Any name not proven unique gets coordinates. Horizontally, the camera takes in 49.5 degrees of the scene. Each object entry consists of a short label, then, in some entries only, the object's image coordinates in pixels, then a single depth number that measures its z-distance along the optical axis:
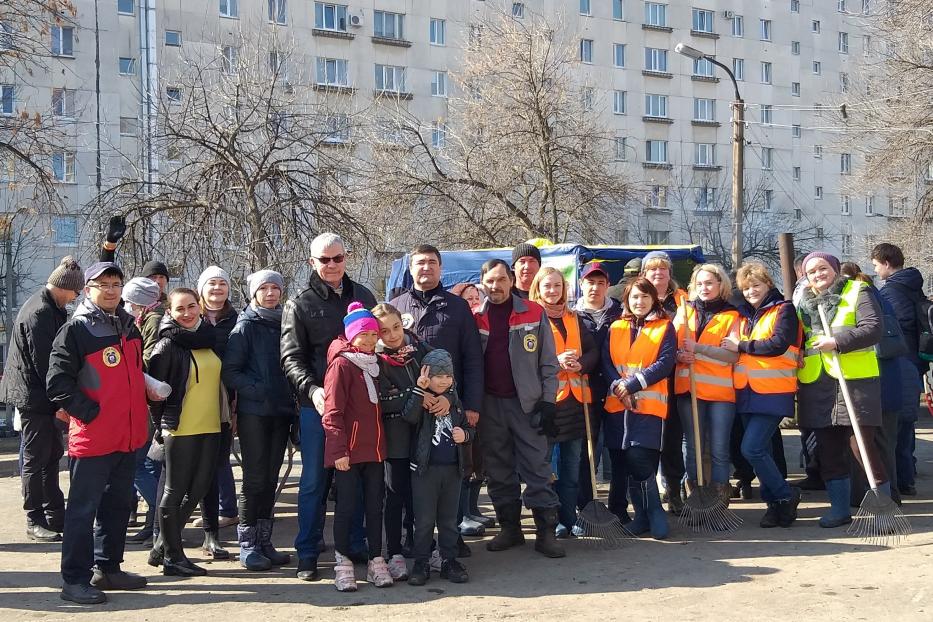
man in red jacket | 5.54
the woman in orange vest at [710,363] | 7.25
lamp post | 19.23
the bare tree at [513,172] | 21.67
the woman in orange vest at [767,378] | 7.14
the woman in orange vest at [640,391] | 6.89
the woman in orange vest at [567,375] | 6.90
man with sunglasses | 6.12
